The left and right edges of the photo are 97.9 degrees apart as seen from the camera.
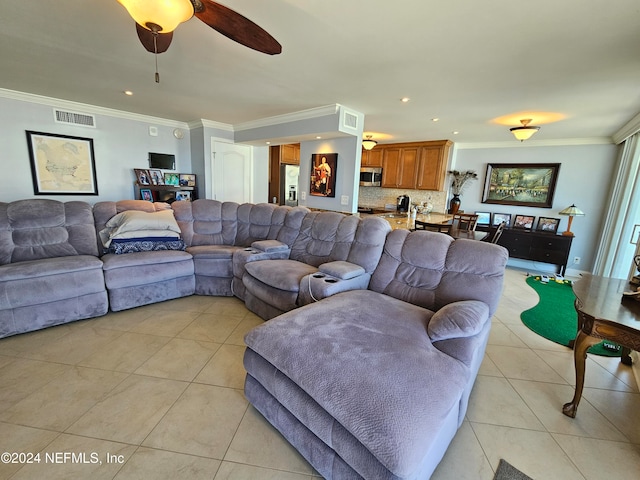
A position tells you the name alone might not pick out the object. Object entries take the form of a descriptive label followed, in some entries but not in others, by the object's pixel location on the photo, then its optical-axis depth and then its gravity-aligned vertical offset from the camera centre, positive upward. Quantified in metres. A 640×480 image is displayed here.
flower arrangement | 5.92 +0.34
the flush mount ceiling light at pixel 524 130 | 3.79 +0.91
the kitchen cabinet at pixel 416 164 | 5.82 +0.59
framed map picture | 3.91 +0.11
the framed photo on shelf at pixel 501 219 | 5.67 -0.45
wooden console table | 4.94 -0.86
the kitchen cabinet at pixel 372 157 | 6.66 +0.76
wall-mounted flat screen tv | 4.89 +0.29
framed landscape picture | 5.25 +0.26
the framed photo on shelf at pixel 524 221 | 5.46 -0.47
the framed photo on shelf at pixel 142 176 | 4.65 +0.00
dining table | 4.03 -0.47
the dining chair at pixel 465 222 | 4.41 -0.44
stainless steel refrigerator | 7.36 +0.00
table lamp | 4.74 -0.21
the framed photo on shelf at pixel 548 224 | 5.23 -0.48
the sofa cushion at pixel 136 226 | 2.94 -0.54
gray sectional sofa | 1.12 -0.78
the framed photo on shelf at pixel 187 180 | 5.16 -0.02
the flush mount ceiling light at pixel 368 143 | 5.13 +0.83
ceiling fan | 1.27 +0.79
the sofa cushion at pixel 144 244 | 2.89 -0.73
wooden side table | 1.46 -0.63
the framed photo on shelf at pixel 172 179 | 4.98 -0.02
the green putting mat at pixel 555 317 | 2.69 -1.33
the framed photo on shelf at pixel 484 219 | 5.82 -0.48
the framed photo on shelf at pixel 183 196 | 5.12 -0.32
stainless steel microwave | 6.71 +0.30
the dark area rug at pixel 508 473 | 1.32 -1.30
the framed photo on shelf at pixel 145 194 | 4.71 -0.30
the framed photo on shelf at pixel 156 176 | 4.80 +0.01
